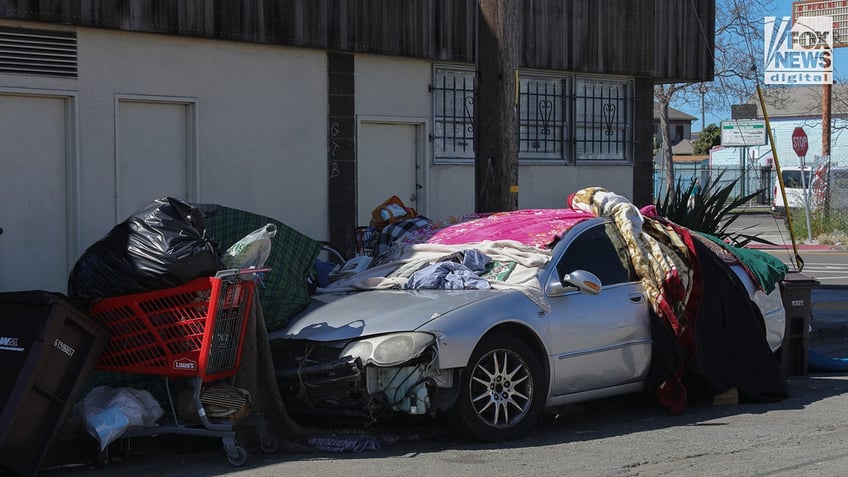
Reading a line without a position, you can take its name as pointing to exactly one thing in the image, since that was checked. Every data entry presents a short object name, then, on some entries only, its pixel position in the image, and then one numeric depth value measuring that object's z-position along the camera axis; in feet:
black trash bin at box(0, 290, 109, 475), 20.56
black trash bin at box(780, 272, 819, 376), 32.40
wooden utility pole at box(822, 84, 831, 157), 105.29
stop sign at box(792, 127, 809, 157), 87.15
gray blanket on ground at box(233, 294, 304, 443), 22.99
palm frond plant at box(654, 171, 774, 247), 43.65
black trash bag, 22.52
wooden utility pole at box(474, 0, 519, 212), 32.37
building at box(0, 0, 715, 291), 34.76
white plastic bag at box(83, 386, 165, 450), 21.58
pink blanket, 27.02
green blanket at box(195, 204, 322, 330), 25.16
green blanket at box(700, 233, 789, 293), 30.45
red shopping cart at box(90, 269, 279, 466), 21.93
